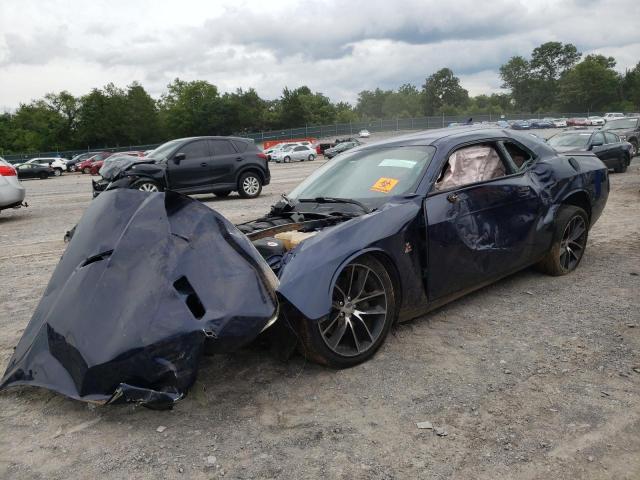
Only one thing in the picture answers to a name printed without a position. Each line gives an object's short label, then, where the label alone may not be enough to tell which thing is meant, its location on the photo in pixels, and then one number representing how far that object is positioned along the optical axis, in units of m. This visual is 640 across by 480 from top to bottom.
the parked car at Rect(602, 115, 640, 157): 21.34
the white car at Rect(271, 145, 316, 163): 40.69
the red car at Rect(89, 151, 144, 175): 39.85
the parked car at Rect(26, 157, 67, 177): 40.56
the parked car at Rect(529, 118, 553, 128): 67.50
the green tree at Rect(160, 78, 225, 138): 84.75
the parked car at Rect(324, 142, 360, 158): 37.46
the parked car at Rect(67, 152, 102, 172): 43.88
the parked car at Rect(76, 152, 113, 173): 41.51
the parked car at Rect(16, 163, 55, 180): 36.72
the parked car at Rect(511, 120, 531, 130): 60.60
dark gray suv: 12.53
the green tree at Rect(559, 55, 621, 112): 113.50
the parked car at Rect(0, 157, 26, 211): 11.08
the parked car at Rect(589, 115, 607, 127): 69.81
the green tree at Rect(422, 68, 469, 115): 136.88
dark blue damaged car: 2.80
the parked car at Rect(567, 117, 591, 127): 71.68
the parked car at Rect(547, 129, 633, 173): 15.16
